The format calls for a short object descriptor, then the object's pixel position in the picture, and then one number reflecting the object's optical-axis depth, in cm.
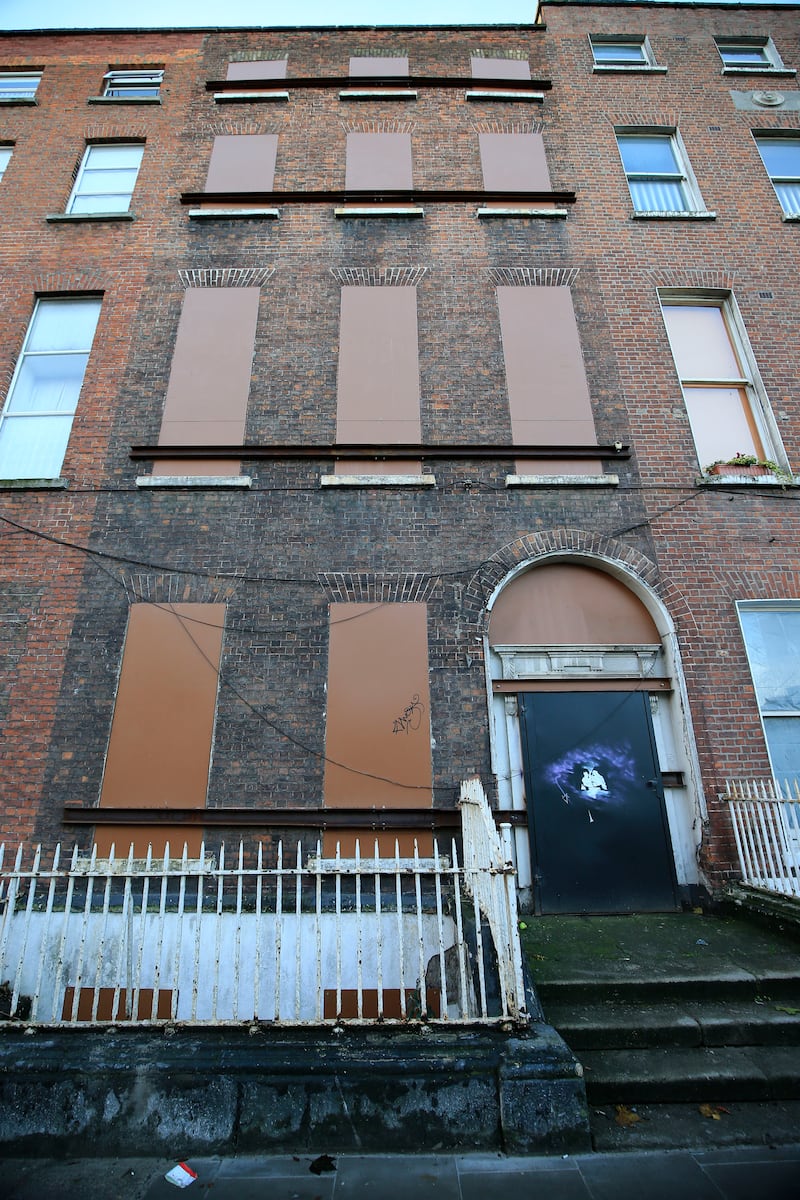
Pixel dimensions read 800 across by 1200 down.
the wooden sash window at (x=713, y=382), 864
